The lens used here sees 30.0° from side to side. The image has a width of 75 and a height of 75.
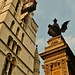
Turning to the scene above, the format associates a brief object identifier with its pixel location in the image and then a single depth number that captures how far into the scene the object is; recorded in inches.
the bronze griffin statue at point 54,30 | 258.7
